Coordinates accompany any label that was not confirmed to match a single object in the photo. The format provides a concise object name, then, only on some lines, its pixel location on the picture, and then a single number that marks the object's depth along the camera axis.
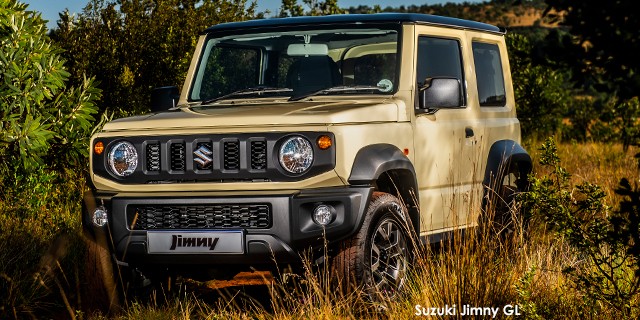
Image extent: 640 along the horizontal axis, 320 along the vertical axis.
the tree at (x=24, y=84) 8.77
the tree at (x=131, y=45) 12.78
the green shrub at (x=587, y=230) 5.10
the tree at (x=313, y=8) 14.52
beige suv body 5.50
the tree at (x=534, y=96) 17.95
